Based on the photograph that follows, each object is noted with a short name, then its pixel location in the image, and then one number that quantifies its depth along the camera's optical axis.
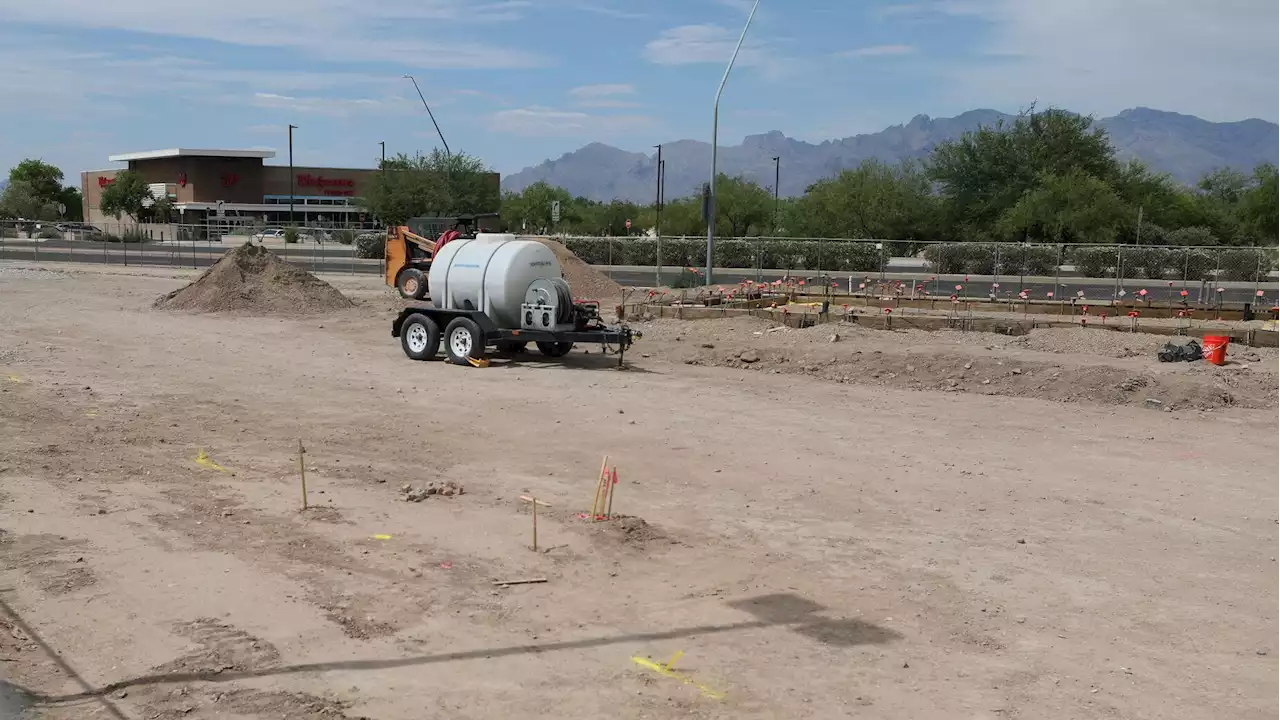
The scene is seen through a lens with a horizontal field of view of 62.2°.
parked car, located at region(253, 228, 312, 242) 71.94
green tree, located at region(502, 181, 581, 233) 80.81
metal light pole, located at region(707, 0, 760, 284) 30.33
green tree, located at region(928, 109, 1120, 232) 63.12
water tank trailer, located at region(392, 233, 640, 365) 18.75
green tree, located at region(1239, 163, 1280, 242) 57.91
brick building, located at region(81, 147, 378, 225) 99.69
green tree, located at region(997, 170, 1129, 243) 51.94
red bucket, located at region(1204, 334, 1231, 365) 18.27
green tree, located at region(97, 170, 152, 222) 97.50
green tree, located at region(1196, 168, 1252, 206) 80.00
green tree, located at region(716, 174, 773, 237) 68.75
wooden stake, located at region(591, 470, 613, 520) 9.48
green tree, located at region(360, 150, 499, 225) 73.25
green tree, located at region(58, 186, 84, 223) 115.25
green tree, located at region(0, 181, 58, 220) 97.69
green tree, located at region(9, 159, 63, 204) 108.31
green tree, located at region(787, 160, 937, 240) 60.91
